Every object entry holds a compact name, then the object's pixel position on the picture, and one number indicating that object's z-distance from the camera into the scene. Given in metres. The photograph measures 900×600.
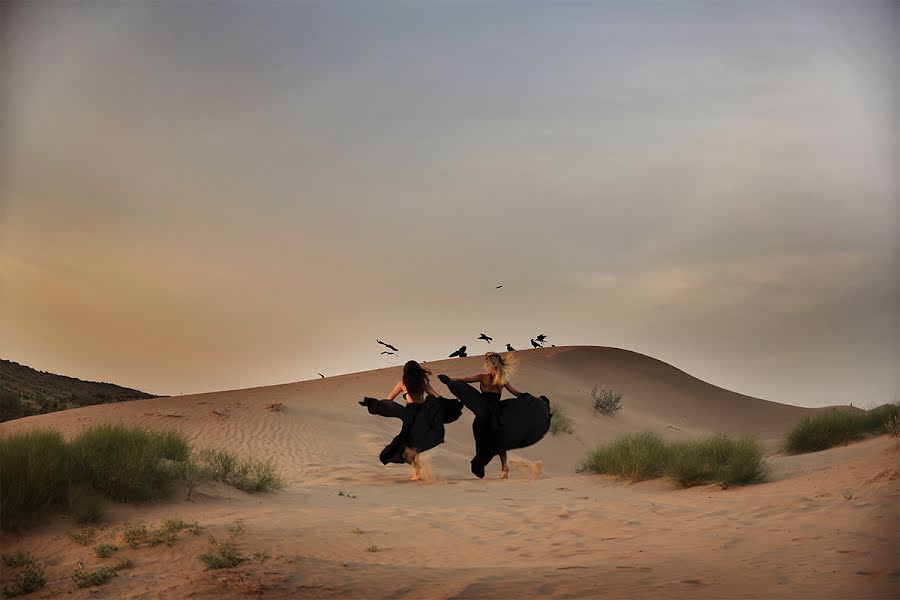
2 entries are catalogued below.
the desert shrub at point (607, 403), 35.25
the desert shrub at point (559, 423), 29.33
